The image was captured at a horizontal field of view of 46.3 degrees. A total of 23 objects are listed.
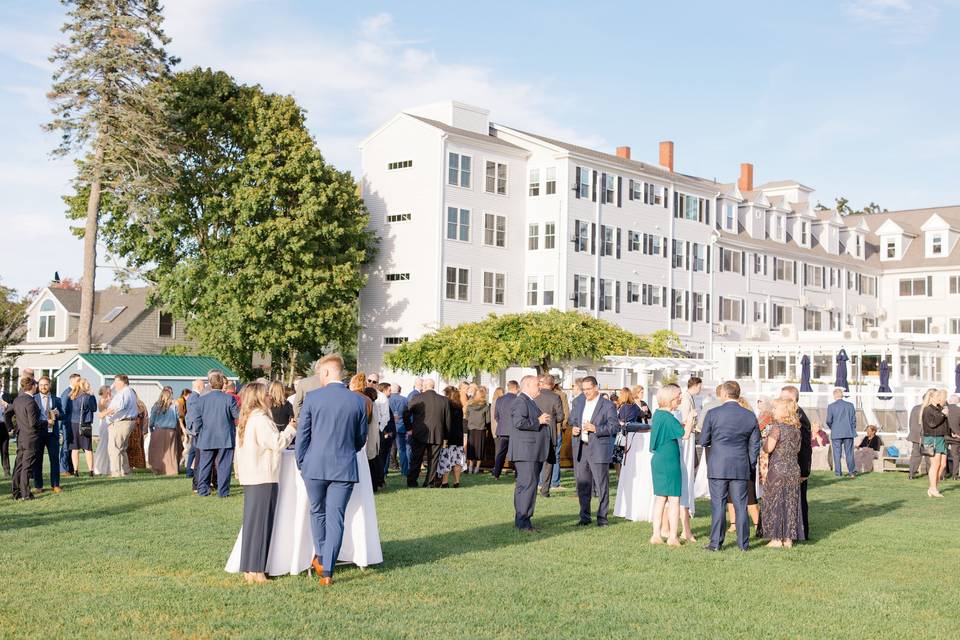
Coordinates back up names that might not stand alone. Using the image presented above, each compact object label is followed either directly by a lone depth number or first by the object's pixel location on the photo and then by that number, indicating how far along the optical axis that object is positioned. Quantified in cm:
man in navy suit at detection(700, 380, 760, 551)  1277
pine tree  4166
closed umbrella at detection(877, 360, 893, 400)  4147
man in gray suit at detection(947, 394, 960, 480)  2206
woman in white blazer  996
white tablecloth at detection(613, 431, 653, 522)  1510
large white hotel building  4975
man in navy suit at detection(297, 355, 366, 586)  997
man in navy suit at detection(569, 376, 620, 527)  1431
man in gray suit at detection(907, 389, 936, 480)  2225
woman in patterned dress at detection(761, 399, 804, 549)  1331
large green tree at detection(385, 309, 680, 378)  4259
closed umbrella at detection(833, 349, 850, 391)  4184
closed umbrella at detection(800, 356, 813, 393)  4171
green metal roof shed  3163
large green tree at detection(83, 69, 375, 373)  4538
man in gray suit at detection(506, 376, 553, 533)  1379
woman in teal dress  1295
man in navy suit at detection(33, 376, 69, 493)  1705
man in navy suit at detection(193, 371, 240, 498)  1717
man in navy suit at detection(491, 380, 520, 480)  2034
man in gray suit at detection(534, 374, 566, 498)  1664
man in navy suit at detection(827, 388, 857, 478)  2459
